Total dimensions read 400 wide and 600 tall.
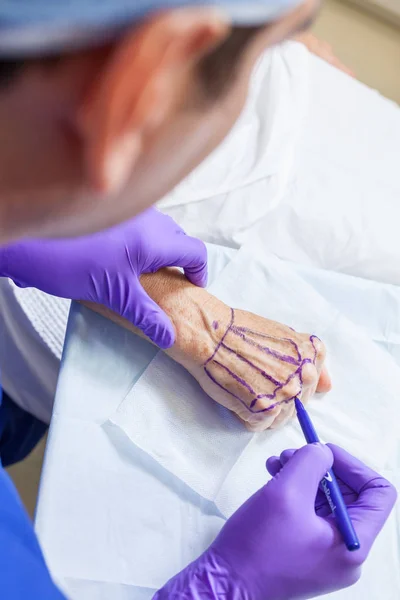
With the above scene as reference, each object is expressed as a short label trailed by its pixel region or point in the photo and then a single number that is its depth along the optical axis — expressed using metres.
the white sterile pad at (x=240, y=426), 0.72
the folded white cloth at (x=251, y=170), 0.95
